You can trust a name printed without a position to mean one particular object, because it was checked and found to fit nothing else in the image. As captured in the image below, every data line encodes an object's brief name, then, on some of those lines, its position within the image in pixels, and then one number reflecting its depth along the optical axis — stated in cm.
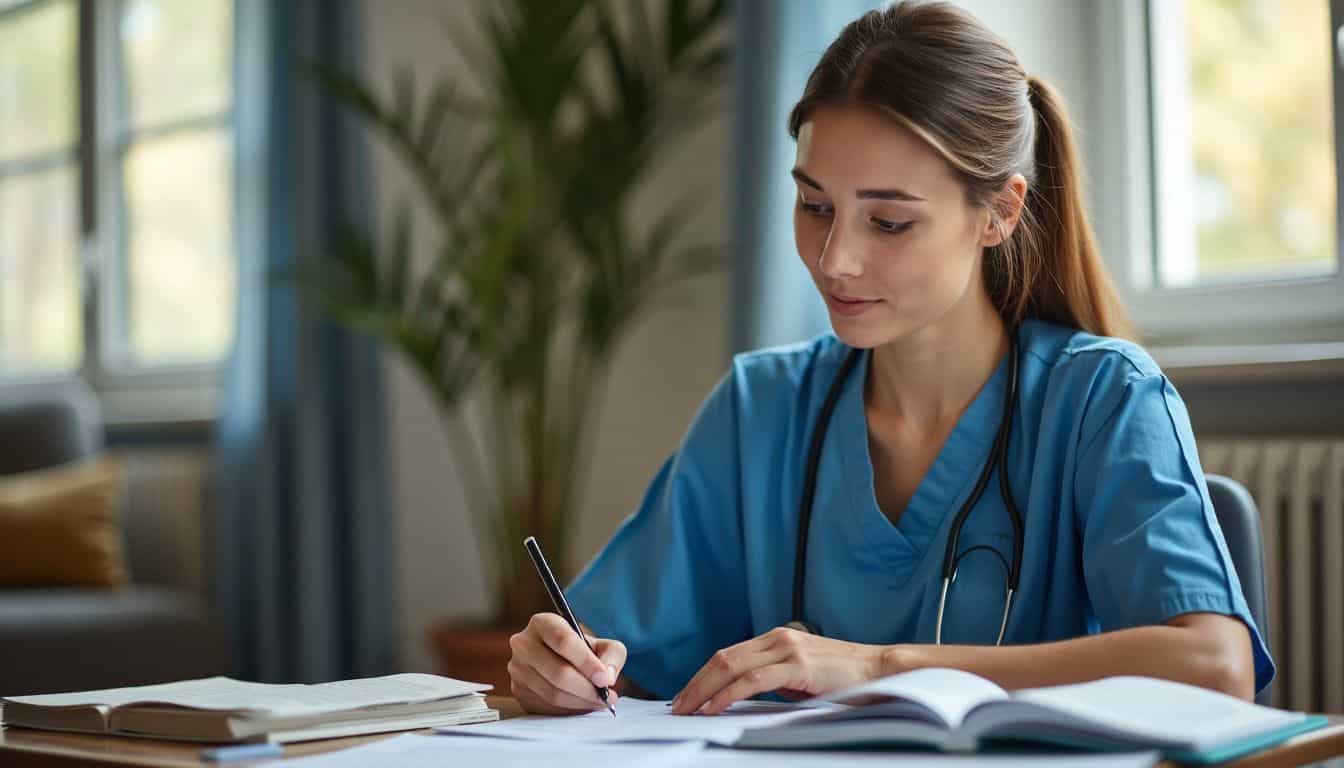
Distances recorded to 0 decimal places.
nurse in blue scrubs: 119
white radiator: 190
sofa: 305
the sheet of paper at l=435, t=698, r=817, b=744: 97
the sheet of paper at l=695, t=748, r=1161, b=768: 80
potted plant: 278
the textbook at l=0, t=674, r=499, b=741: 98
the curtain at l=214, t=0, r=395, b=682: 348
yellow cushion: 339
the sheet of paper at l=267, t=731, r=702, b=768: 89
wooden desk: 90
